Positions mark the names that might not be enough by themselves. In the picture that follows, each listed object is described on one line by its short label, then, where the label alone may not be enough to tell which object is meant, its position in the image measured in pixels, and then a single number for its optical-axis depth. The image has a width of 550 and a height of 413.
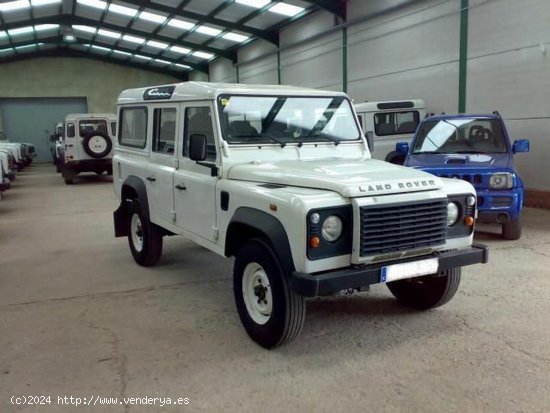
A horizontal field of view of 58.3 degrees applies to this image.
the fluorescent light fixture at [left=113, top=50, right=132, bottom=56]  25.23
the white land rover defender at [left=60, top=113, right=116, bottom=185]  14.51
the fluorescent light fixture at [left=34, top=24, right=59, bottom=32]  20.10
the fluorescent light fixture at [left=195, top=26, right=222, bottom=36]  18.62
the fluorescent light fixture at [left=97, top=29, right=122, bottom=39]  21.24
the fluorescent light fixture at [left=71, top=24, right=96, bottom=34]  20.55
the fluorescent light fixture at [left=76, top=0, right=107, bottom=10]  17.05
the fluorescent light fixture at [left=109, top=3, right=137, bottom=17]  17.23
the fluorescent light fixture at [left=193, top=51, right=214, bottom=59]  23.31
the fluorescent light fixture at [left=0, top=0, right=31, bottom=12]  15.67
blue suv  6.44
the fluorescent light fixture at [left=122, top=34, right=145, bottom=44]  21.56
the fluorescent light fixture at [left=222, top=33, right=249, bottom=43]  19.25
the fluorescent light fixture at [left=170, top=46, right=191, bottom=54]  22.66
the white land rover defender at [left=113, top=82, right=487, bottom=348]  3.13
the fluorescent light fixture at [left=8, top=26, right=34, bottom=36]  19.43
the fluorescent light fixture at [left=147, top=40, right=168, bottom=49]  21.92
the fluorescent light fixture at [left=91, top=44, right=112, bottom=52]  24.88
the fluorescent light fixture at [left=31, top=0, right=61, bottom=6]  16.36
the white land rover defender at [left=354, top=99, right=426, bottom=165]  10.28
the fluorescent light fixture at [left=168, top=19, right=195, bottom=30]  18.01
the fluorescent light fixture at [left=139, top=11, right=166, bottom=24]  17.65
